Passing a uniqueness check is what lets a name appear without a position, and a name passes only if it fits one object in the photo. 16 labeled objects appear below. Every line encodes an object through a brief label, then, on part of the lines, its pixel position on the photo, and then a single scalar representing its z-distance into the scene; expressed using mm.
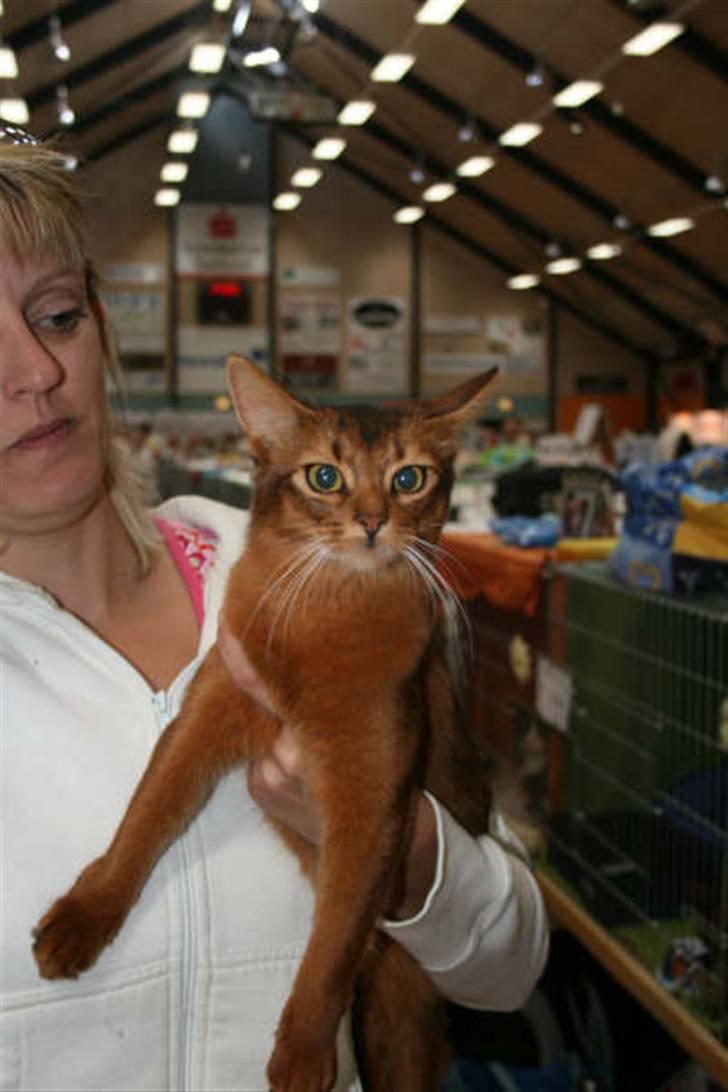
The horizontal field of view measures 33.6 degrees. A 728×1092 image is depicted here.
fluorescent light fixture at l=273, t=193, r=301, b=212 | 5441
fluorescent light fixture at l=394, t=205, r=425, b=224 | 5805
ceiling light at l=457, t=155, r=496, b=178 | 3557
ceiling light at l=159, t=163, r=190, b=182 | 3675
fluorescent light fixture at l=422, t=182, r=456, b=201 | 4672
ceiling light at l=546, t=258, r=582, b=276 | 7668
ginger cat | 1119
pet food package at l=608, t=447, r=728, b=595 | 2430
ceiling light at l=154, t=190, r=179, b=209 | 4258
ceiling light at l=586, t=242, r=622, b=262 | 7294
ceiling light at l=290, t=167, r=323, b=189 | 4016
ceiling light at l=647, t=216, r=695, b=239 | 4227
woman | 1180
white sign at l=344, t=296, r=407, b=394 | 9914
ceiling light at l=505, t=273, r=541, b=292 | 9364
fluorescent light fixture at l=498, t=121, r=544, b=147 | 2893
